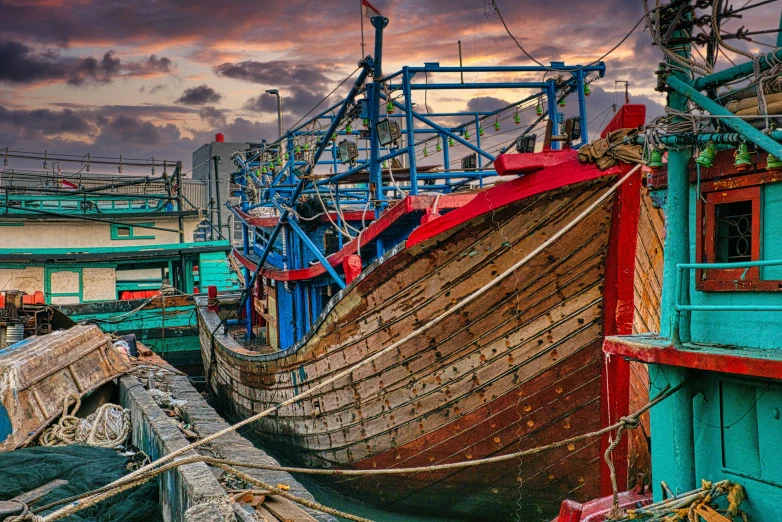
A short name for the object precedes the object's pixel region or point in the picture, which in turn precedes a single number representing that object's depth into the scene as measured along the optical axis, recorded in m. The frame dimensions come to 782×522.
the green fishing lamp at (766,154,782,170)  3.72
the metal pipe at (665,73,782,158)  3.71
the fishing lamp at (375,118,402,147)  7.79
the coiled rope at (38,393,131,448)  7.94
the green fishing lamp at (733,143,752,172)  3.92
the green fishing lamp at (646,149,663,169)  4.45
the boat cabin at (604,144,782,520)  4.09
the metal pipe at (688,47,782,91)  4.01
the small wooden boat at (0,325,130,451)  8.15
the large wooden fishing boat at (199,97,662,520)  5.64
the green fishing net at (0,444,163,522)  6.01
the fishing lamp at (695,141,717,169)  4.11
